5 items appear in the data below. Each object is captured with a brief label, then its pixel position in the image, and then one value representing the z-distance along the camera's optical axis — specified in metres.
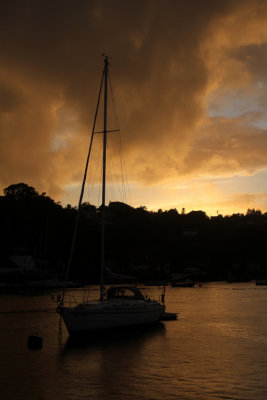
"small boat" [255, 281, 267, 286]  149.75
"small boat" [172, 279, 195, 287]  141.62
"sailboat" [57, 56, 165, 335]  33.62
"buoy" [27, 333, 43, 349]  32.66
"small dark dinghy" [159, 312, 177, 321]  48.50
